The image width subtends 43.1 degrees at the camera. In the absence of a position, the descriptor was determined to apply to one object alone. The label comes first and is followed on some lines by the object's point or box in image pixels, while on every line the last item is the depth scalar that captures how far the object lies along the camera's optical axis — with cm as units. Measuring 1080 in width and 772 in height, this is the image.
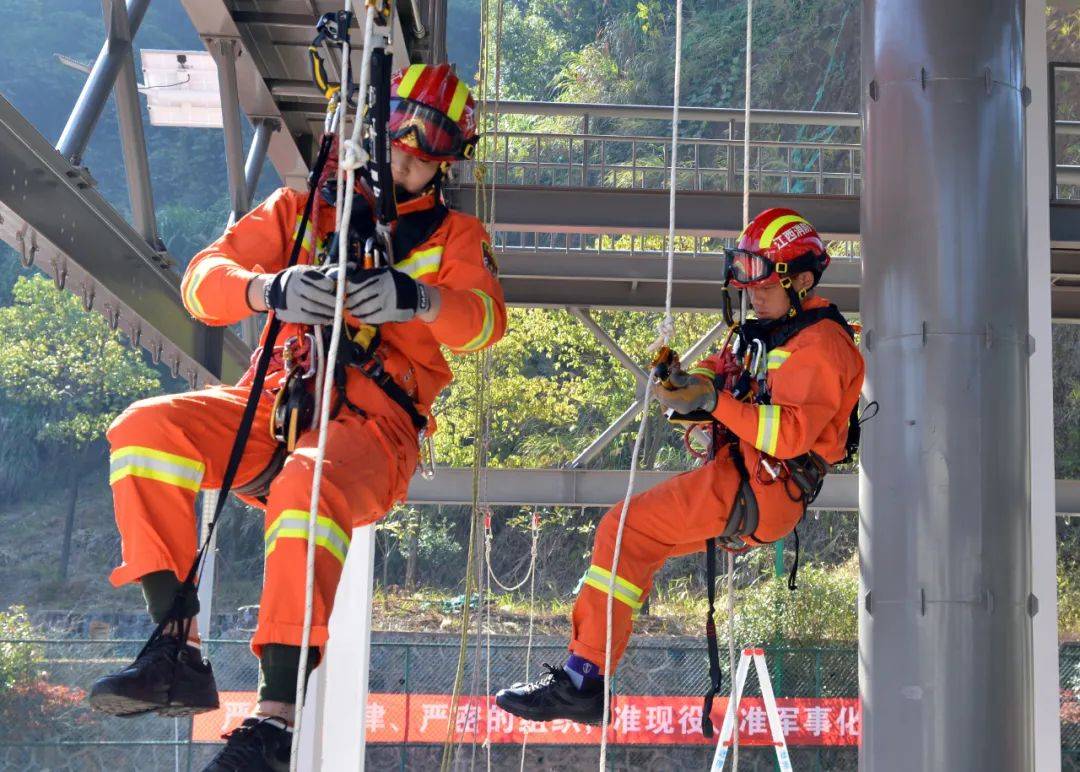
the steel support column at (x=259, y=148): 709
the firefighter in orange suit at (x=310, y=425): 305
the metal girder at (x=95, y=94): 488
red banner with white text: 1731
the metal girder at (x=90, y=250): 444
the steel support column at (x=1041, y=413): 593
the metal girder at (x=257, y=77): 605
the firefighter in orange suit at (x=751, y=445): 432
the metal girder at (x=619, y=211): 848
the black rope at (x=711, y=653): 442
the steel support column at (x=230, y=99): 620
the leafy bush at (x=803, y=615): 2383
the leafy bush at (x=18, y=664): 2323
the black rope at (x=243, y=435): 314
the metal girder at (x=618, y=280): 977
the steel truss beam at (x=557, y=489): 1075
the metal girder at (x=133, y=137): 516
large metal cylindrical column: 525
